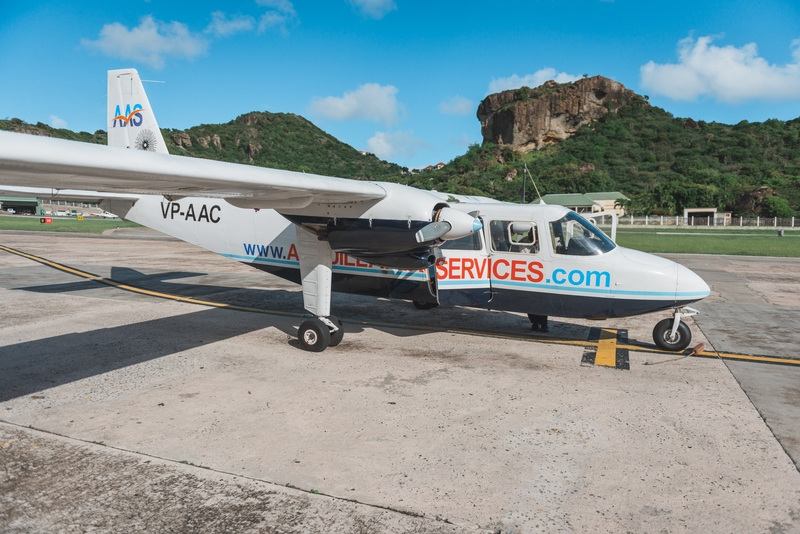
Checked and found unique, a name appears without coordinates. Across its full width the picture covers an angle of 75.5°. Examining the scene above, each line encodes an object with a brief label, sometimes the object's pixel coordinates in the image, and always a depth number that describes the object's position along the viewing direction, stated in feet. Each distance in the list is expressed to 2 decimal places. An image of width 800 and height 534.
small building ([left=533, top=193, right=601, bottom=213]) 278.05
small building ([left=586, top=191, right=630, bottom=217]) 296.10
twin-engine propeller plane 26.43
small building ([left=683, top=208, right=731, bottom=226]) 237.02
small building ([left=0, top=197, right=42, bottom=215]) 333.01
